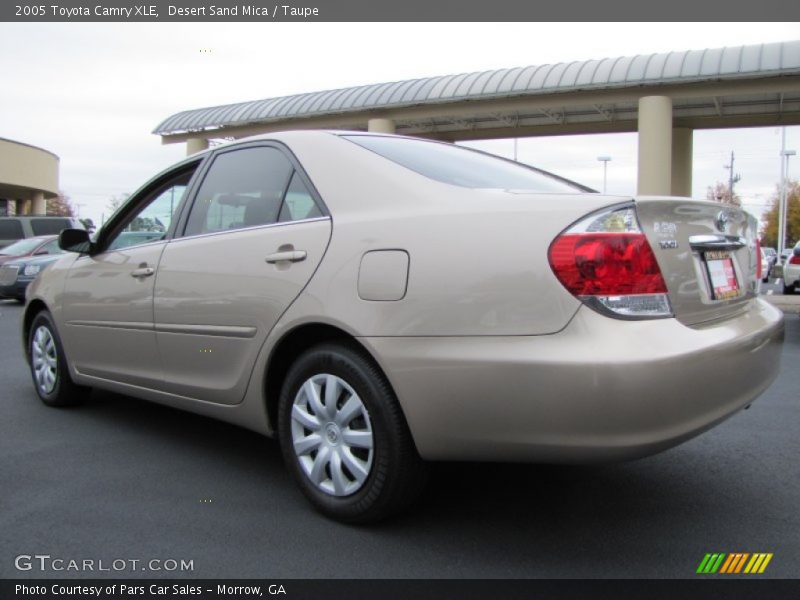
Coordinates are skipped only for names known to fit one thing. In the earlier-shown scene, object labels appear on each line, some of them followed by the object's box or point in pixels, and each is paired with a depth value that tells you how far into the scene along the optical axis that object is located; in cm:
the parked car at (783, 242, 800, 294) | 1194
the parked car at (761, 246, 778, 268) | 3325
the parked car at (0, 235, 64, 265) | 1427
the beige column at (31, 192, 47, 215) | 4272
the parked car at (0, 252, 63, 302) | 1345
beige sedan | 227
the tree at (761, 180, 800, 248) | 5622
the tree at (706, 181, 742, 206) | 6109
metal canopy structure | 1498
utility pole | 6252
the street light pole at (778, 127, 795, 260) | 4191
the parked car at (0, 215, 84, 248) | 1780
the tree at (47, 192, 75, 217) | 7219
